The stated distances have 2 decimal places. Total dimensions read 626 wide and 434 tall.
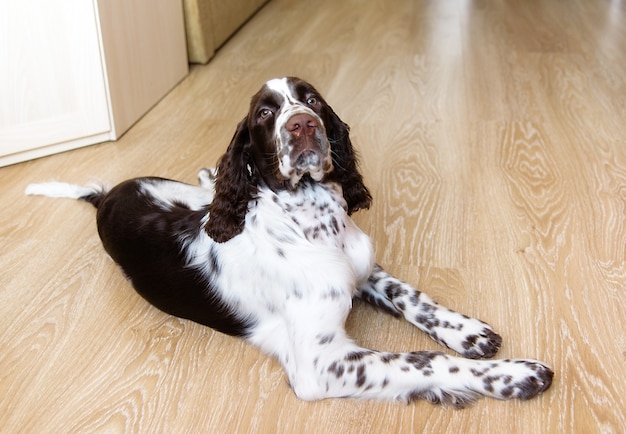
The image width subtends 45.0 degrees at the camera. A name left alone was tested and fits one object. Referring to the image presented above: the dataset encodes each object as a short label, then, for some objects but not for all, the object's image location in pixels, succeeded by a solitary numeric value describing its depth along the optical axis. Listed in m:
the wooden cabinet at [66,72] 3.06
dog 1.83
